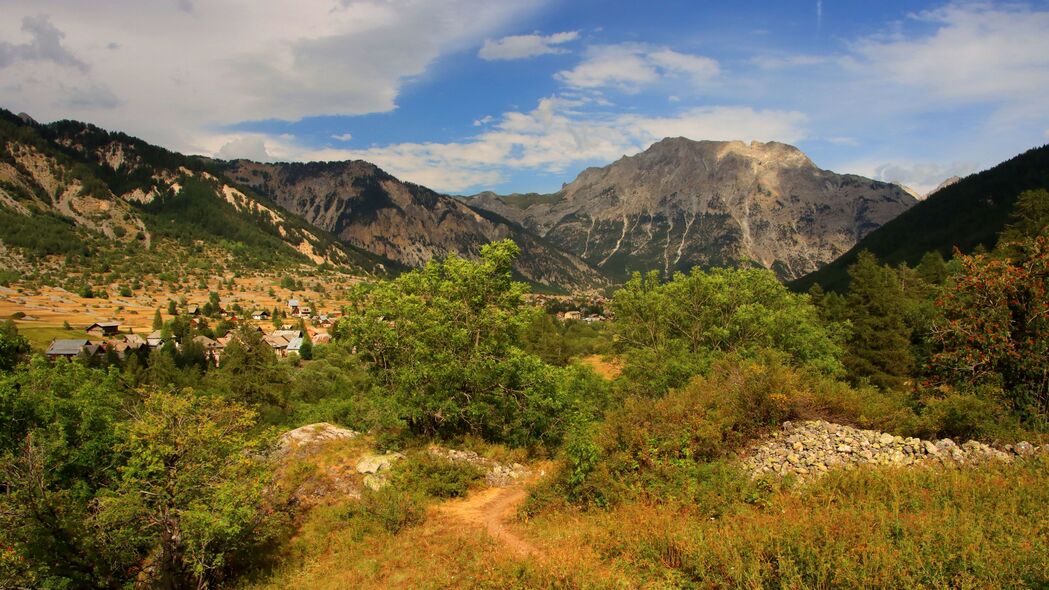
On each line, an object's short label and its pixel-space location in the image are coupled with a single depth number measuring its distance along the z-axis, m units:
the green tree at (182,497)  11.21
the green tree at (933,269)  65.06
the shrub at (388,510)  14.95
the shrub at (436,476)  17.52
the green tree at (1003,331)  14.13
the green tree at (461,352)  20.55
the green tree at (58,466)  11.12
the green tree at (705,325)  28.42
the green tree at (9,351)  23.99
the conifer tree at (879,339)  36.72
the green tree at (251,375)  46.72
